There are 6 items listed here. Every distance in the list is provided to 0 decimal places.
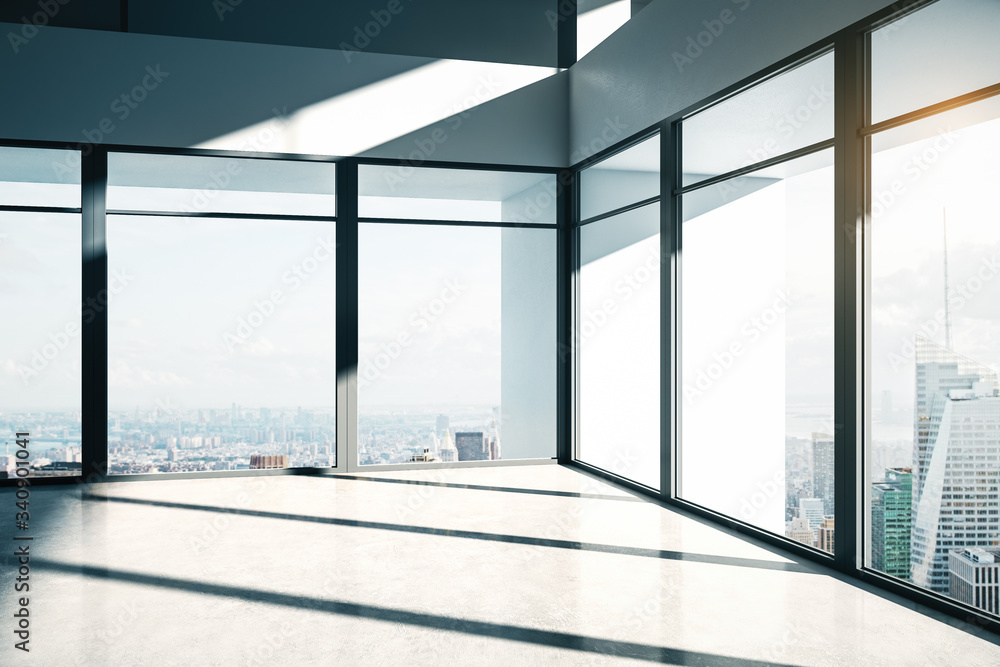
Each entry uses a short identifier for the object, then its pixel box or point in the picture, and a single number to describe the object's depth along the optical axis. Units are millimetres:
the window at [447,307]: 8023
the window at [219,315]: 7449
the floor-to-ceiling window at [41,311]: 7164
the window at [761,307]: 4832
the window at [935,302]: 3676
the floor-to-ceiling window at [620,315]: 6953
